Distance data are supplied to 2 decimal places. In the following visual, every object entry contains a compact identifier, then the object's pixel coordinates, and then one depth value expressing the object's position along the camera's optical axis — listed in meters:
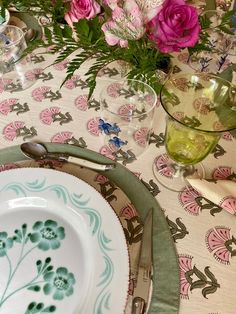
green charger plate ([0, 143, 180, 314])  0.45
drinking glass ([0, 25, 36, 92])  0.71
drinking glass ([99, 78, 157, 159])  0.62
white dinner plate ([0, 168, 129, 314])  0.44
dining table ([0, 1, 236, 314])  0.47
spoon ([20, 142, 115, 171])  0.58
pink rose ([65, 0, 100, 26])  0.49
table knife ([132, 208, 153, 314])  0.43
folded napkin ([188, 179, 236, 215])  0.53
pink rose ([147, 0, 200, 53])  0.45
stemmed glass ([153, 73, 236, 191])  0.53
